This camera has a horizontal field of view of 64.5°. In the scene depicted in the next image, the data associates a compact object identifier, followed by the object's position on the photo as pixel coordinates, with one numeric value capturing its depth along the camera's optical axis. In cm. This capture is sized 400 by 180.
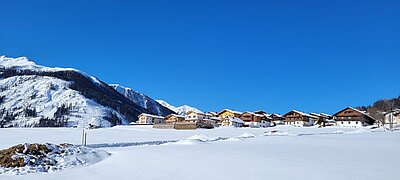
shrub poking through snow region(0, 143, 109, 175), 1203
